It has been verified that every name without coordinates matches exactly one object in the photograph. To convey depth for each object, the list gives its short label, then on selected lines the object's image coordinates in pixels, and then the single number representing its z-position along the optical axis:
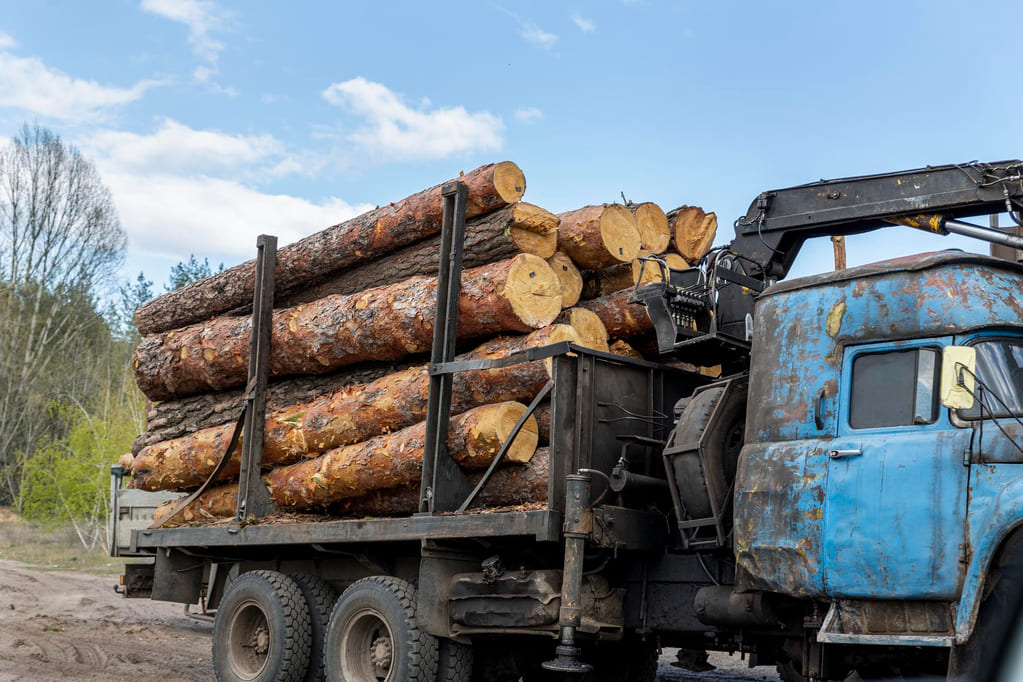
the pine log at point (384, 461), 7.95
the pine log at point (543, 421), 8.05
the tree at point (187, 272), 43.59
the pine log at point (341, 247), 8.75
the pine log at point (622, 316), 8.62
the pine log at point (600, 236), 8.70
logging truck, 5.71
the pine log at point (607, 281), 8.92
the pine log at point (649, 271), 8.89
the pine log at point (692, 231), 9.37
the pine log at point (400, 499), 7.89
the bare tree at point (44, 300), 39.25
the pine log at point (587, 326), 8.47
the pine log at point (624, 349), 8.77
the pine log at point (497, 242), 8.57
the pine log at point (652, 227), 9.05
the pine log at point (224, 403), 9.80
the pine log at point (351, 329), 8.36
